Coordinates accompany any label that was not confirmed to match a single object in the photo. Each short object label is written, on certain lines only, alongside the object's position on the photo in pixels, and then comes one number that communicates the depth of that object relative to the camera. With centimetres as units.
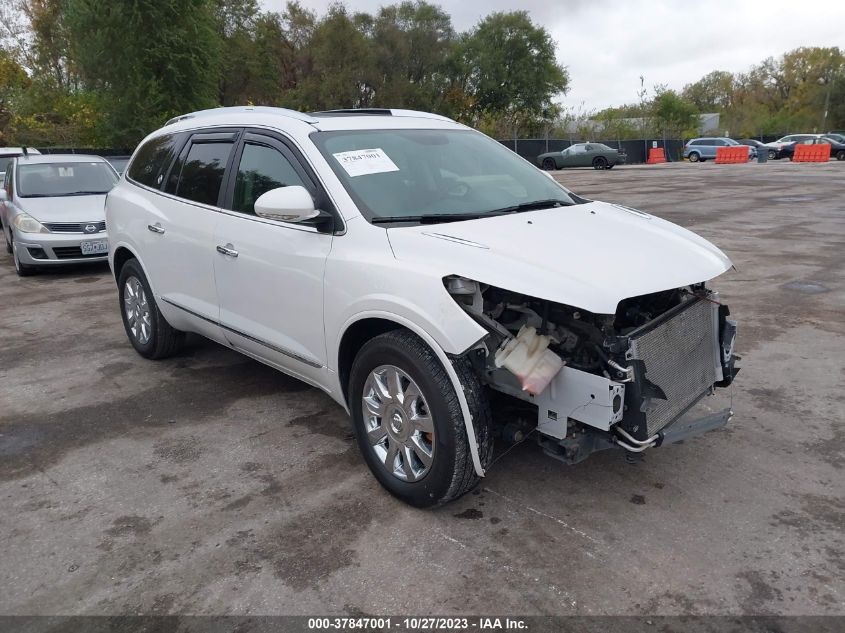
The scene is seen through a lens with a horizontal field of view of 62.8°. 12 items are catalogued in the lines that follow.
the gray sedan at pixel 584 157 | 3784
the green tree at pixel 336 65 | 4933
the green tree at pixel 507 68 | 5828
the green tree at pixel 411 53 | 5184
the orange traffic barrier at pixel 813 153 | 4062
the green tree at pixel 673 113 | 5641
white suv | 301
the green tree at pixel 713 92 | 9538
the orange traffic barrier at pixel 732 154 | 4188
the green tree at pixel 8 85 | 3497
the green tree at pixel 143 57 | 2242
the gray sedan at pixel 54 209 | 959
